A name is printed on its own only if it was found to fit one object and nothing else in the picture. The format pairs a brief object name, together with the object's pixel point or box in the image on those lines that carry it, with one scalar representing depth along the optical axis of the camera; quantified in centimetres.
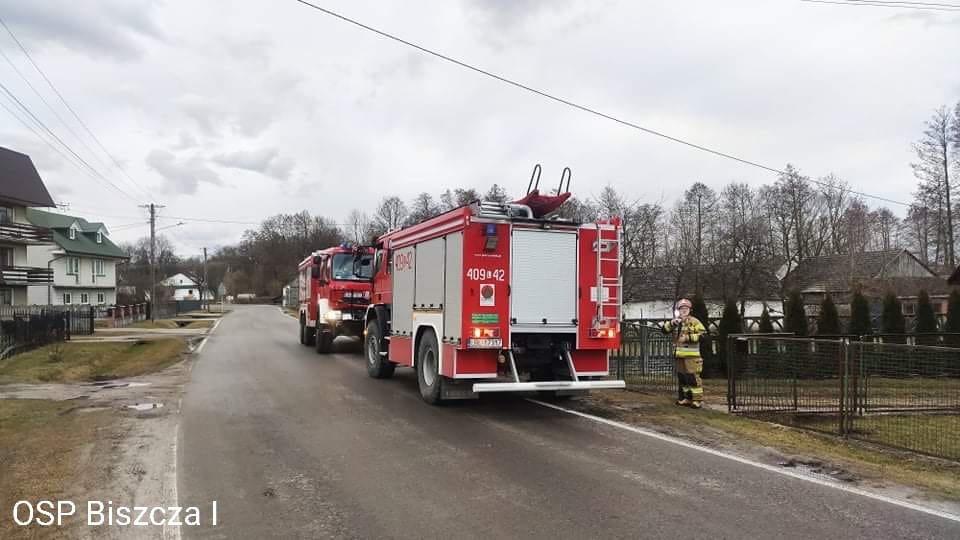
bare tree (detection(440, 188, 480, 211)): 6328
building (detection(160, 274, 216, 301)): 12675
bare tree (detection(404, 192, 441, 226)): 6850
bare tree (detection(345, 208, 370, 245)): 8581
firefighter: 956
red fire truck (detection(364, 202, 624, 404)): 862
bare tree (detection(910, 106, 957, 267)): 3984
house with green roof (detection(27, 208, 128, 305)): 5141
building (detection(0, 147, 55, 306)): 4200
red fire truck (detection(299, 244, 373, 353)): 1777
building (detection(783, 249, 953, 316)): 3367
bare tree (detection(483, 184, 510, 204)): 5600
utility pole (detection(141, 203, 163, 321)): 4578
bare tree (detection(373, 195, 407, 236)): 8394
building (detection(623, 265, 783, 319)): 3075
